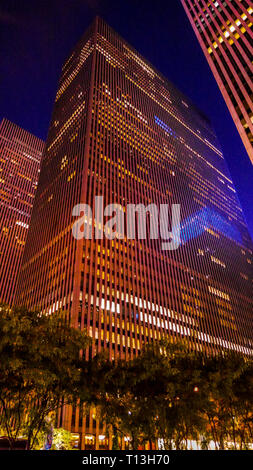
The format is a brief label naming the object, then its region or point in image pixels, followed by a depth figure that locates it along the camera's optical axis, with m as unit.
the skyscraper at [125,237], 89.56
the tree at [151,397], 24.08
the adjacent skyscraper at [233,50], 50.53
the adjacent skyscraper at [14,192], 150.12
